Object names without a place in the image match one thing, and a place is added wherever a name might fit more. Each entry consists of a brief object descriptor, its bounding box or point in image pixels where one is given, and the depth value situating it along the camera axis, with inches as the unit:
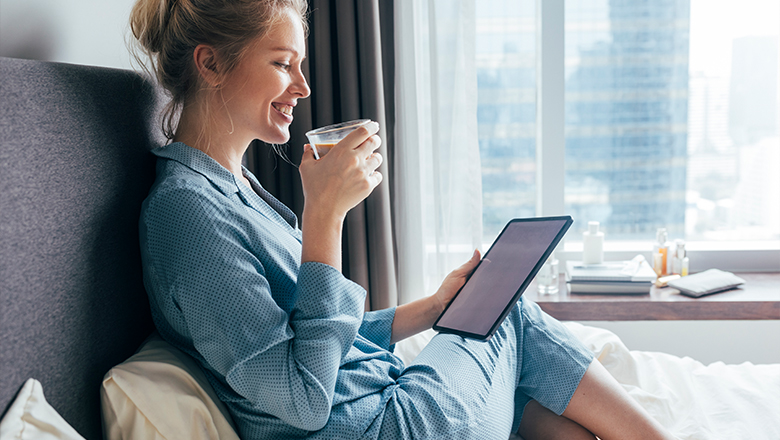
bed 25.0
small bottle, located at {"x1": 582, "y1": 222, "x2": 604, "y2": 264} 76.4
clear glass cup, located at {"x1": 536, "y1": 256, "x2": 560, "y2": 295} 74.5
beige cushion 30.2
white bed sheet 42.9
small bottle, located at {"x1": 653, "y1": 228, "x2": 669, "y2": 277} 78.4
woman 30.5
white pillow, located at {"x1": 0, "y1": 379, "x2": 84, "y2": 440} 23.1
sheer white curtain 75.8
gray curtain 72.7
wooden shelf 67.8
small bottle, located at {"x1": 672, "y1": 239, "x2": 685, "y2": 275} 77.5
